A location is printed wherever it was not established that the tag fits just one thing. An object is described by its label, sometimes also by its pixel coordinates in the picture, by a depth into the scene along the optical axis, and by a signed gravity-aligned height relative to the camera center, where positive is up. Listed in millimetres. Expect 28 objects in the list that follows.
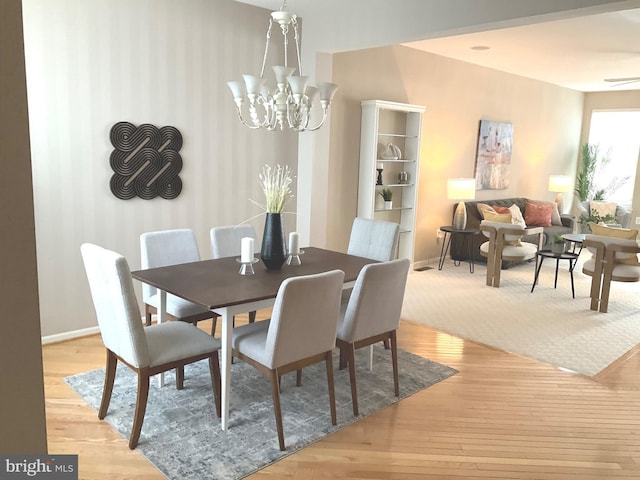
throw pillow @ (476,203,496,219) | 6938 -599
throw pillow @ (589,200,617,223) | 8945 -687
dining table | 2627 -725
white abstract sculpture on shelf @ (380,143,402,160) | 6000 +86
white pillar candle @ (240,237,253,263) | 3072 -574
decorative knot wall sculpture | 3916 -88
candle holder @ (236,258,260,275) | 3123 -697
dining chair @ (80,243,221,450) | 2420 -977
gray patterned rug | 2455 -1444
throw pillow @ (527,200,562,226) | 8148 -732
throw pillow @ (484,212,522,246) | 6113 -661
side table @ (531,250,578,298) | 5484 -951
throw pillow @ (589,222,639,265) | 5031 -651
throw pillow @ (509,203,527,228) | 7202 -712
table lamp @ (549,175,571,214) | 8742 -286
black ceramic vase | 3148 -536
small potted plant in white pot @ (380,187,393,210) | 6039 -423
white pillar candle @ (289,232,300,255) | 3426 -585
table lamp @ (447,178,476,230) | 6730 -367
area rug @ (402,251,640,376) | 4051 -1420
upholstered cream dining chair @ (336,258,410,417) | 2838 -849
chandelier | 2912 +369
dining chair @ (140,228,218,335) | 3377 -729
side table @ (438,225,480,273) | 6707 -1038
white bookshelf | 5730 -21
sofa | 6996 -999
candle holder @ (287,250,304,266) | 3417 -687
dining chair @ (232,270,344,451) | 2455 -895
